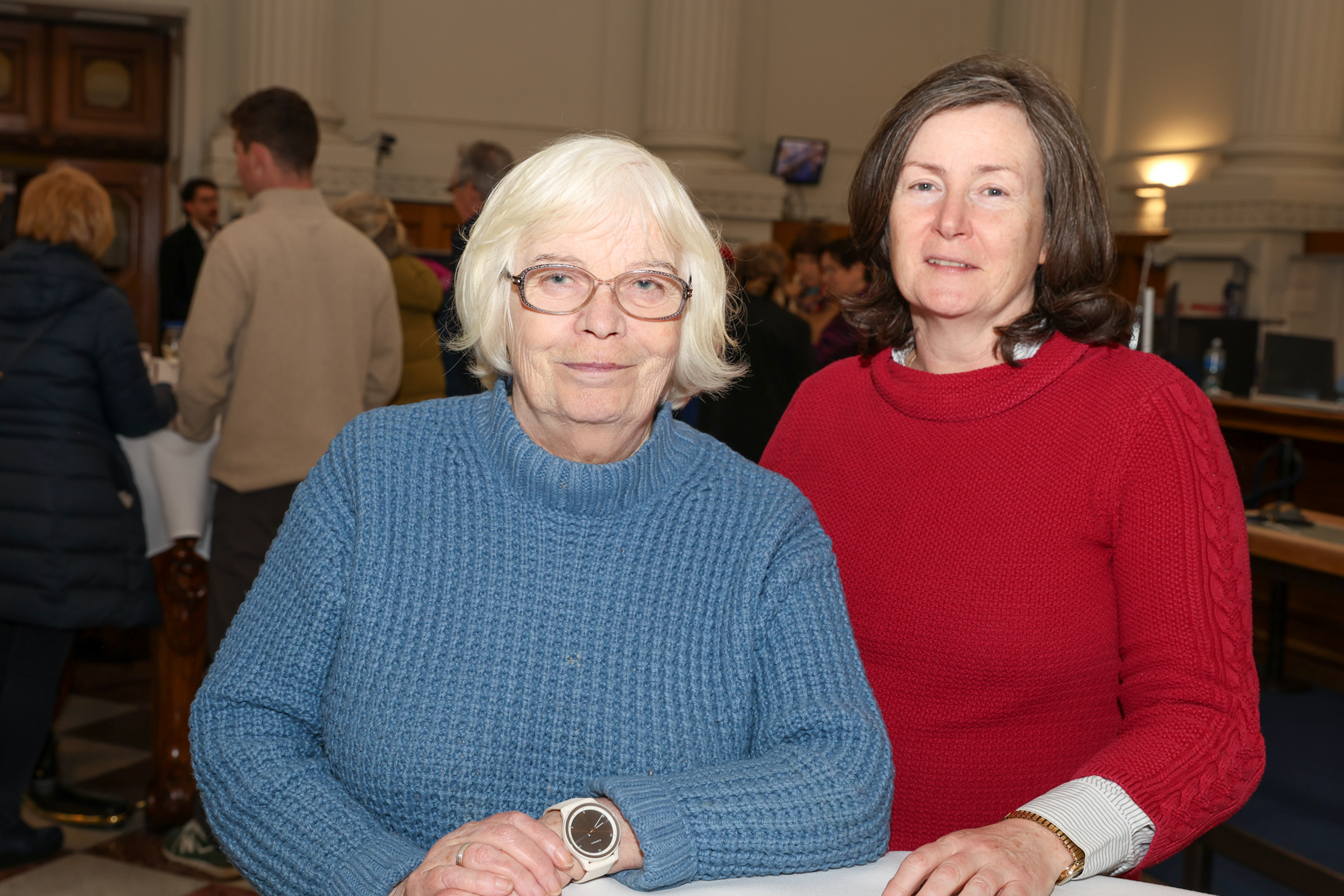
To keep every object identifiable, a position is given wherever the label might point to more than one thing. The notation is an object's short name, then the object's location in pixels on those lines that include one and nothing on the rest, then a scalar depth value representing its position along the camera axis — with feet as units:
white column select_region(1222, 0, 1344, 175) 27.94
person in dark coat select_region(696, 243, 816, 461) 13.48
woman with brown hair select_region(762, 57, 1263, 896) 4.40
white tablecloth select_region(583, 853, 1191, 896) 3.68
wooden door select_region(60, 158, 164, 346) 27.58
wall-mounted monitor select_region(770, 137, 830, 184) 32.40
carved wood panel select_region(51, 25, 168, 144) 26.78
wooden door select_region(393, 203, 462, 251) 29.68
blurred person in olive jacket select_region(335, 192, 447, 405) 13.10
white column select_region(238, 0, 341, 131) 26.48
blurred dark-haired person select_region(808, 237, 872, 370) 15.42
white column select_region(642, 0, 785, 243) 30.12
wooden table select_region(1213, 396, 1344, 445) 18.40
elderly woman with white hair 4.07
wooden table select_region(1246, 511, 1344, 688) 10.09
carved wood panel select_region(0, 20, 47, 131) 26.23
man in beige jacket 10.77
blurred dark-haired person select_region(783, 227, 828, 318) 20.56
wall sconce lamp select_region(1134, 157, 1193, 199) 33.68
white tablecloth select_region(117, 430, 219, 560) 11.05
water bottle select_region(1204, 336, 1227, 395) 22.76
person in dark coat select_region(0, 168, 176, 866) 10.14
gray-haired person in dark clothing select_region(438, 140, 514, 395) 13.62
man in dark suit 20.57
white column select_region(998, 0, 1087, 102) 34.06
